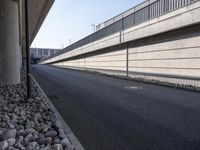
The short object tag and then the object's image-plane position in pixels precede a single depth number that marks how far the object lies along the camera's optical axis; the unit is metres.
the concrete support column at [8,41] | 7.69
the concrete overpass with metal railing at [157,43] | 8.26
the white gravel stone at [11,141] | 2.59
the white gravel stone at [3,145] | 2.46
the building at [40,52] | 75.42
